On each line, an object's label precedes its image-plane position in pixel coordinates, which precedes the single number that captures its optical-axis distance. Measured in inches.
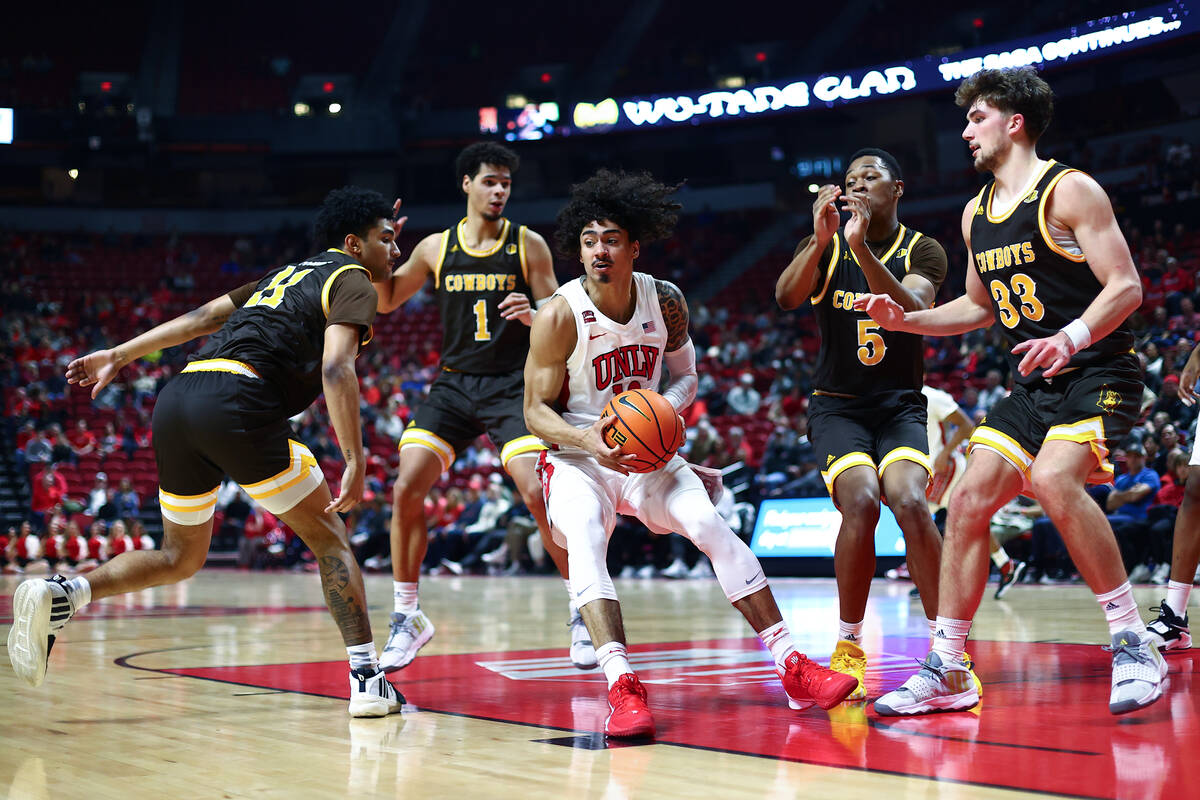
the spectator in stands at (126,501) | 738.8
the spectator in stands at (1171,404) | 461.1
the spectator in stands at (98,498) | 749.9
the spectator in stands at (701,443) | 604.1
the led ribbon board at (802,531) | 500.4
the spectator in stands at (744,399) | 741.3
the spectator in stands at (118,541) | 645.3
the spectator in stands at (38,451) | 799.1
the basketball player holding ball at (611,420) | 163.9
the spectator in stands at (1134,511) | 423.8
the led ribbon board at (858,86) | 794.2
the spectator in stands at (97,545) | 674.8
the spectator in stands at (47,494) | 738.2
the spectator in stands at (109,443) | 831.1
